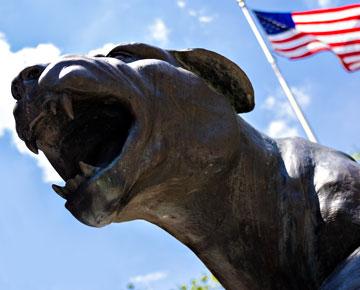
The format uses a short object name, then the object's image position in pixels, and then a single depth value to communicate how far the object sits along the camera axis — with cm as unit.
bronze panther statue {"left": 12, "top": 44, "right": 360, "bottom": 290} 219
